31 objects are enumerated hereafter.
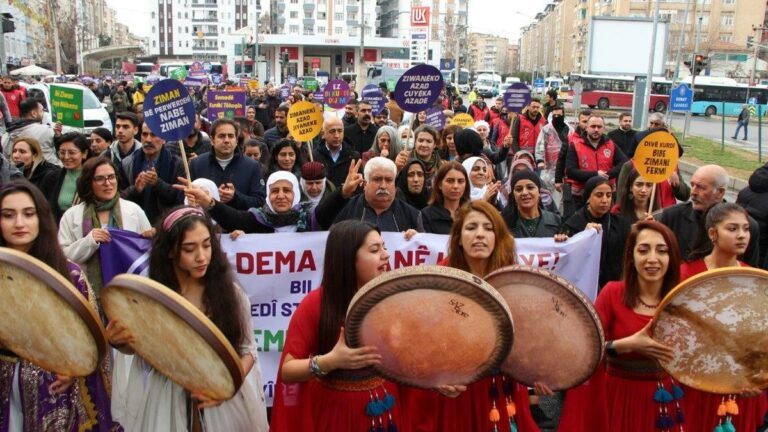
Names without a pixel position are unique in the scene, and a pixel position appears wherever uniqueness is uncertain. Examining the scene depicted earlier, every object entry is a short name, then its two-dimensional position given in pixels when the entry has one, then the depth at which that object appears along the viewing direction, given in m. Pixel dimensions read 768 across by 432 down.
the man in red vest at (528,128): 12.47
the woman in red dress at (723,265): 3.63
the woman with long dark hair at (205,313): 3.22
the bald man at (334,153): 8.63
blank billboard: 26.34
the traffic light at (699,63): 27.62
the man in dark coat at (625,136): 10.39
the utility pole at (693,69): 26.37
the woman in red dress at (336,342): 3.20
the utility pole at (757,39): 59.22
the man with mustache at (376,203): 5.28
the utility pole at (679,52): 32.16
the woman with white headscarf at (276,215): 5.48
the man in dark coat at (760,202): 6.08
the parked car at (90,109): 18.52
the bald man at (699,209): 5.28
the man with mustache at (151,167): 6.30
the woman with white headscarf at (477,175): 6.69
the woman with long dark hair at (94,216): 4.91
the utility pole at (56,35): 40.92
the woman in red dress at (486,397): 3.43
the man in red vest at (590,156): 9.16
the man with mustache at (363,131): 10.80
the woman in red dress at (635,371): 3.58
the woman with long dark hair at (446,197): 5.54
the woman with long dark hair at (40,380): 3.45
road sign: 23.05
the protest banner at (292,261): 5.27
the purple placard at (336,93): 16.14
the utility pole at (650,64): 22.78
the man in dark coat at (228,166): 6.84
